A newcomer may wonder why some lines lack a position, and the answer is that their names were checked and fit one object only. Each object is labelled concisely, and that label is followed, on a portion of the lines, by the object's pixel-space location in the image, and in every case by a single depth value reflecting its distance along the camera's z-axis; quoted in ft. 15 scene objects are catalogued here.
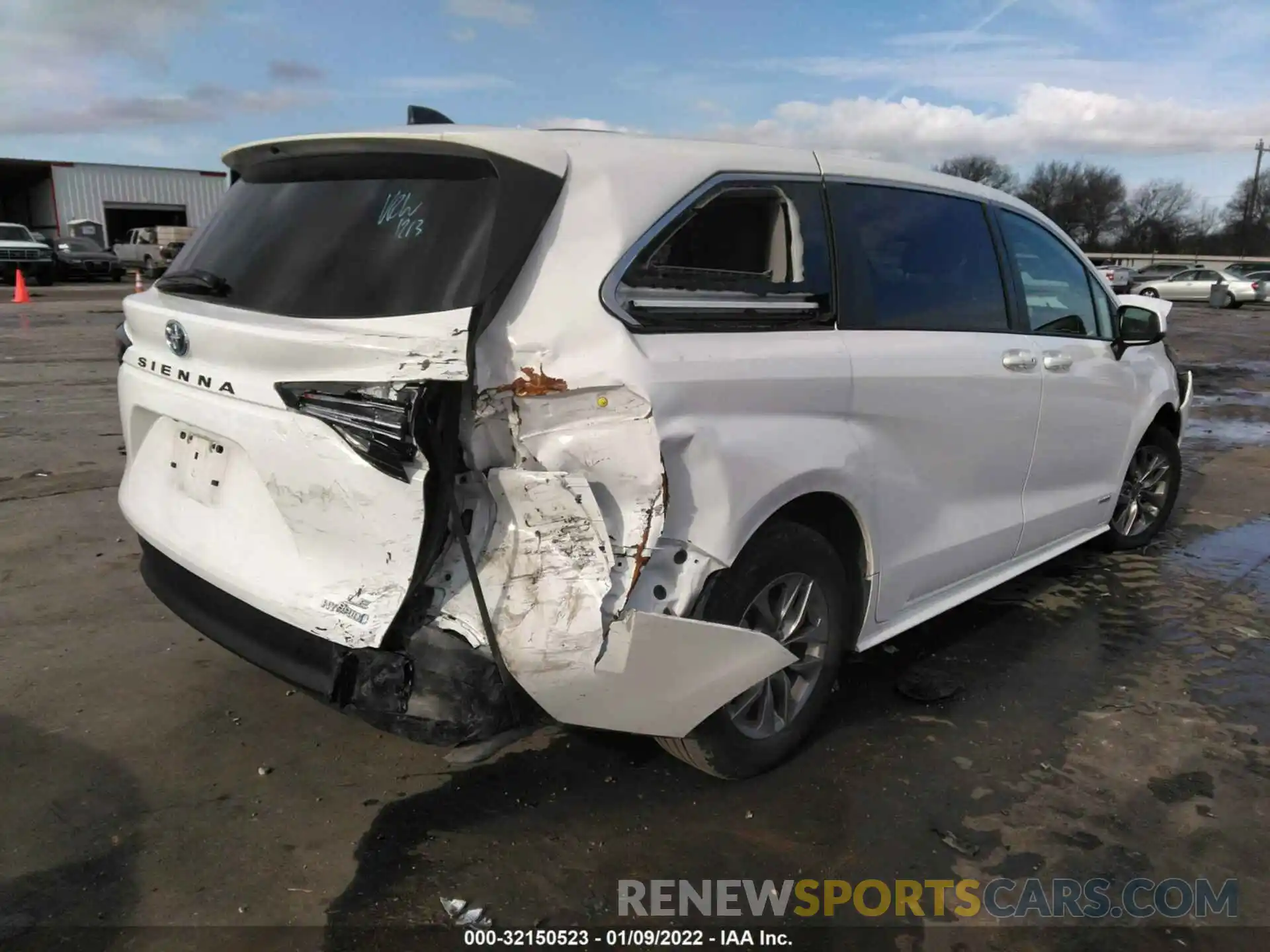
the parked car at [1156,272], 122.11
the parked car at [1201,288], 102.94
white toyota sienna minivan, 7.34
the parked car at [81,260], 100.32
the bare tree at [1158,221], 248.52
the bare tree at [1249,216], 224.74
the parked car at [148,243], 109.91
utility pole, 233.76
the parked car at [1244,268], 105.81
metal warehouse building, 132.05
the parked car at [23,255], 88.22
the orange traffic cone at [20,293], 70.28
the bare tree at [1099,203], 261.85
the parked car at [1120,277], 110.43
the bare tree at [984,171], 247.50
